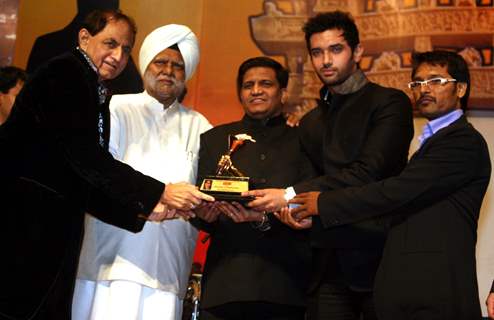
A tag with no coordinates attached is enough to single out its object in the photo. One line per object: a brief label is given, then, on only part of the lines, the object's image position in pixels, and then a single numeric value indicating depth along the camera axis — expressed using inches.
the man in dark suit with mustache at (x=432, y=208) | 101.3
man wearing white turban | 130.7
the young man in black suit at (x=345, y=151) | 120.7
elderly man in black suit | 96.3
